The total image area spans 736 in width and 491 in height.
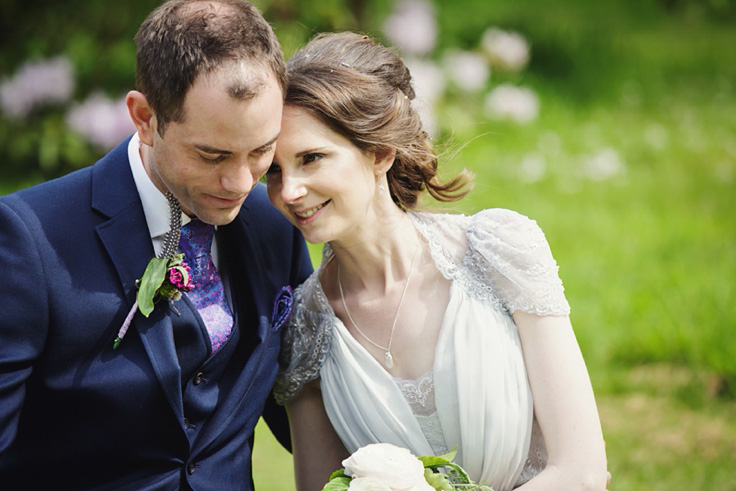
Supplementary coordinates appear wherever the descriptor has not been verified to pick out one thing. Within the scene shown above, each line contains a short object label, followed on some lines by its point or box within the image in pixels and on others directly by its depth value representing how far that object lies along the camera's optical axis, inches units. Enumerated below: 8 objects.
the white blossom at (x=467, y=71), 352.8
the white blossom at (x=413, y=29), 358.9
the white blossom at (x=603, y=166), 323.0
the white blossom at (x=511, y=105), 351.3
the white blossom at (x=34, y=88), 324.8
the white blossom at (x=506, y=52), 370.9
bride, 116.6
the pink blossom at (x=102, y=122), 318.7
